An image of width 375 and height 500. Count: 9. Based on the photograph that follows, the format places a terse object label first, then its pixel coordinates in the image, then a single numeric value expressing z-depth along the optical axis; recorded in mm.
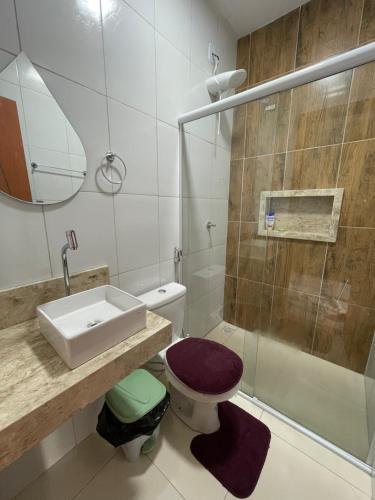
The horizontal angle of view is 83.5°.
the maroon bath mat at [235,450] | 984
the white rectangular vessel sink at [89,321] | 628
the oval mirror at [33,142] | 760
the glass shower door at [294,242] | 1344
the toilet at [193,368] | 1012
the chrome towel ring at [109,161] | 1044
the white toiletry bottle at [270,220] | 1803
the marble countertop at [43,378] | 477
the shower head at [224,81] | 1447
